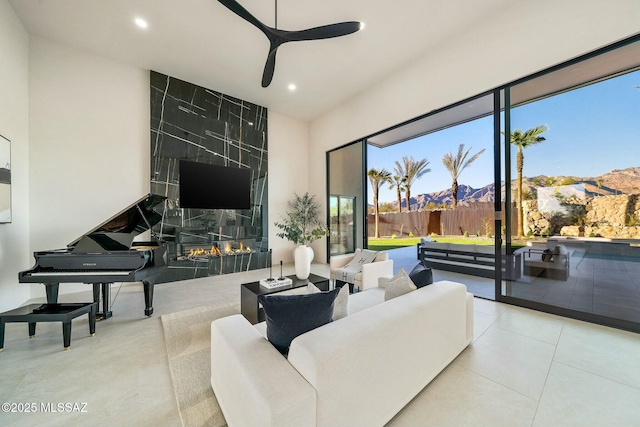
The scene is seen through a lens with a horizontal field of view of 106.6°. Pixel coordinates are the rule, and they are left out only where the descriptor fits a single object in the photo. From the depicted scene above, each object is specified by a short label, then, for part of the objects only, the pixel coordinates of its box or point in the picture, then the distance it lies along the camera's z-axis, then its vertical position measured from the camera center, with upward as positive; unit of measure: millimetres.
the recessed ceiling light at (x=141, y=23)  3398 +2770
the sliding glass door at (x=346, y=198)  5527 +379
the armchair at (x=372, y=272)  3238 -836
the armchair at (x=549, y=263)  2969 -650
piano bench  2166 -921
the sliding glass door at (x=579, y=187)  2547 +299
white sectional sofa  986 -742
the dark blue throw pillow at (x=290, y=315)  1275 -553
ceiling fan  2492 +1964
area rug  1493 -1250
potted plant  6374 +18
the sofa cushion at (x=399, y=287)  1945 -608
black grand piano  2574 -526
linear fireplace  4762 +970
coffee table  2547 -904
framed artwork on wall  2924 +445
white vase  3098 -614
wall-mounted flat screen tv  4980 +615
